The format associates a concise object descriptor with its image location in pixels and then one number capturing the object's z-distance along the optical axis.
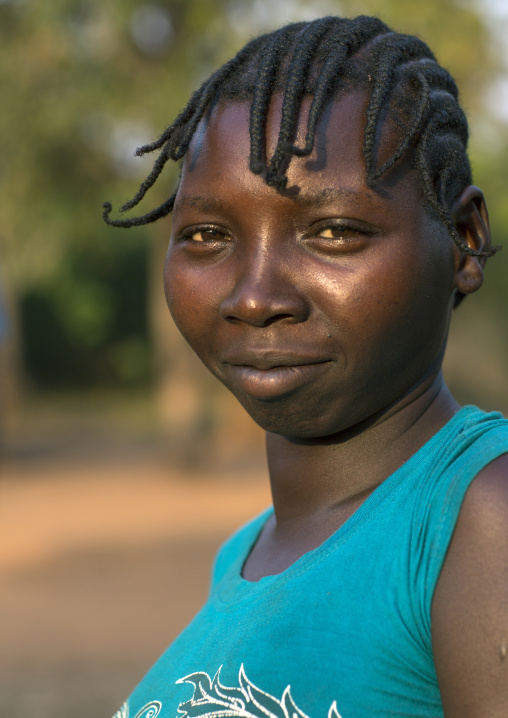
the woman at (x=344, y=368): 0.73
